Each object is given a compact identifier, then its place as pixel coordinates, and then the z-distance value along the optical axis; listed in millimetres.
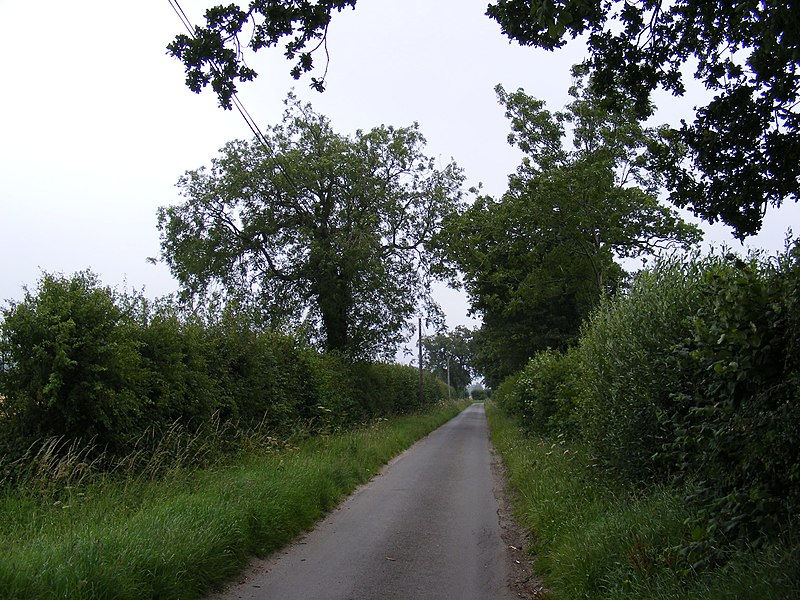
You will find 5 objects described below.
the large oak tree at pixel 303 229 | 25703
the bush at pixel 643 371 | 6438
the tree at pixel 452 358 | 112338
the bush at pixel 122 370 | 7617
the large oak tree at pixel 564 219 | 18547
